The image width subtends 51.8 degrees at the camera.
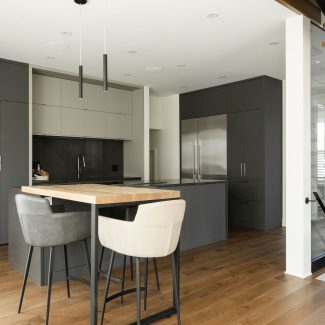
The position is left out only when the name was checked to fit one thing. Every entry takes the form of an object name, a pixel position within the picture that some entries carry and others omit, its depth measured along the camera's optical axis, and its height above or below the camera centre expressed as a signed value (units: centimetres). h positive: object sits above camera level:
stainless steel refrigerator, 631 +28
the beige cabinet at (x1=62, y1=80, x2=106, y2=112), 563 +115
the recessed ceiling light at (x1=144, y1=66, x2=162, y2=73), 524 +147
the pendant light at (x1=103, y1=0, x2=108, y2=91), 262 +72
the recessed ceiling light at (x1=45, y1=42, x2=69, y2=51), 409 +145
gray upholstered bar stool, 235 -44
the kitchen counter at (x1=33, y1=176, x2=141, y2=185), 513 -30
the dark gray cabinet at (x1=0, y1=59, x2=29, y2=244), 468 +45
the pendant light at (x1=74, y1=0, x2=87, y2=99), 279 +77
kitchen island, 315 -83
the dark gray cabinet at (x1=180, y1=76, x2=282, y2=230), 568 +19
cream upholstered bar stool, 200 -43
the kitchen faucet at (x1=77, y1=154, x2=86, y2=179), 625 -1
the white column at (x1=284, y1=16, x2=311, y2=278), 329 +14
